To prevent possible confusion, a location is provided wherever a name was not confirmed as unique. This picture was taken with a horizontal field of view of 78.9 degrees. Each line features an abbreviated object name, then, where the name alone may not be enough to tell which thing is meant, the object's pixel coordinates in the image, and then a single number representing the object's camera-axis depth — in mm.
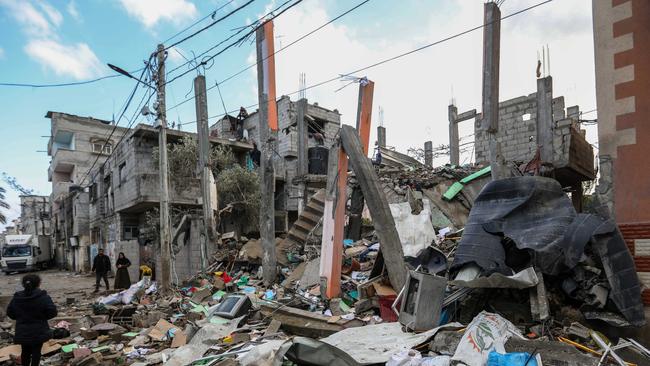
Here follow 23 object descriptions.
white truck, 28562
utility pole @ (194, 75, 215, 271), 12453
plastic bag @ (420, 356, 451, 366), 3756
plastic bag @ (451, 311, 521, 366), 3818
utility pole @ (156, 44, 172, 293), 11062
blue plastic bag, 3449
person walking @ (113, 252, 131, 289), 12727
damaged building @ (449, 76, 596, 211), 10329
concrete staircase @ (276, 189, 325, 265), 12480
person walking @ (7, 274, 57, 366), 5035
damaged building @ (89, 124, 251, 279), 14180
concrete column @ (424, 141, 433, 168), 24234
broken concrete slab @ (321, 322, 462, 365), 4352
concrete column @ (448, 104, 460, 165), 20969
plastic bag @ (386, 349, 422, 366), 3974
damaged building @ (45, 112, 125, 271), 28422
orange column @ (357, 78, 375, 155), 8852
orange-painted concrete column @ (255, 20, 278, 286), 10125
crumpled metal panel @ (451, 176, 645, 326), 4188
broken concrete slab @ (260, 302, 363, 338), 6133
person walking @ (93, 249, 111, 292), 13816
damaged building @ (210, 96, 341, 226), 20161
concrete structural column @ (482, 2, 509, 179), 8242
